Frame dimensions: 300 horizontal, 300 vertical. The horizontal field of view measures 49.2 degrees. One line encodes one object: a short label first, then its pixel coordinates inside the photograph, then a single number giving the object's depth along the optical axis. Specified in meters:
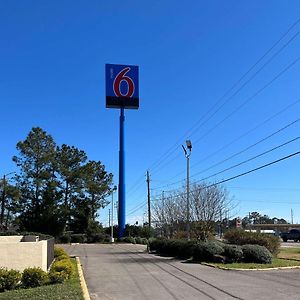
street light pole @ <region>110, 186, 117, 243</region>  47.72
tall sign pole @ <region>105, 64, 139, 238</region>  44.94
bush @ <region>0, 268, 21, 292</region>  10.81
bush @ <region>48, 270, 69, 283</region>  10.84
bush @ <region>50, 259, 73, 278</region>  11.36
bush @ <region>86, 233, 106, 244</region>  48.20
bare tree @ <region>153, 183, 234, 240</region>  23.24
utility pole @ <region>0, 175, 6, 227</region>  45.33
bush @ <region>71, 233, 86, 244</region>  47.99
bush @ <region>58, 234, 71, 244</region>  46.11
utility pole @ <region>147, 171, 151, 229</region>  42.51
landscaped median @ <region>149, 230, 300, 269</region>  16.95
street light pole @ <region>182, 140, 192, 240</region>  23.06
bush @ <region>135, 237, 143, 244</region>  43.56
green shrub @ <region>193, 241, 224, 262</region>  17.85
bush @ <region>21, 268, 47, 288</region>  10.84
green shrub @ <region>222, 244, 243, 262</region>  17.49
